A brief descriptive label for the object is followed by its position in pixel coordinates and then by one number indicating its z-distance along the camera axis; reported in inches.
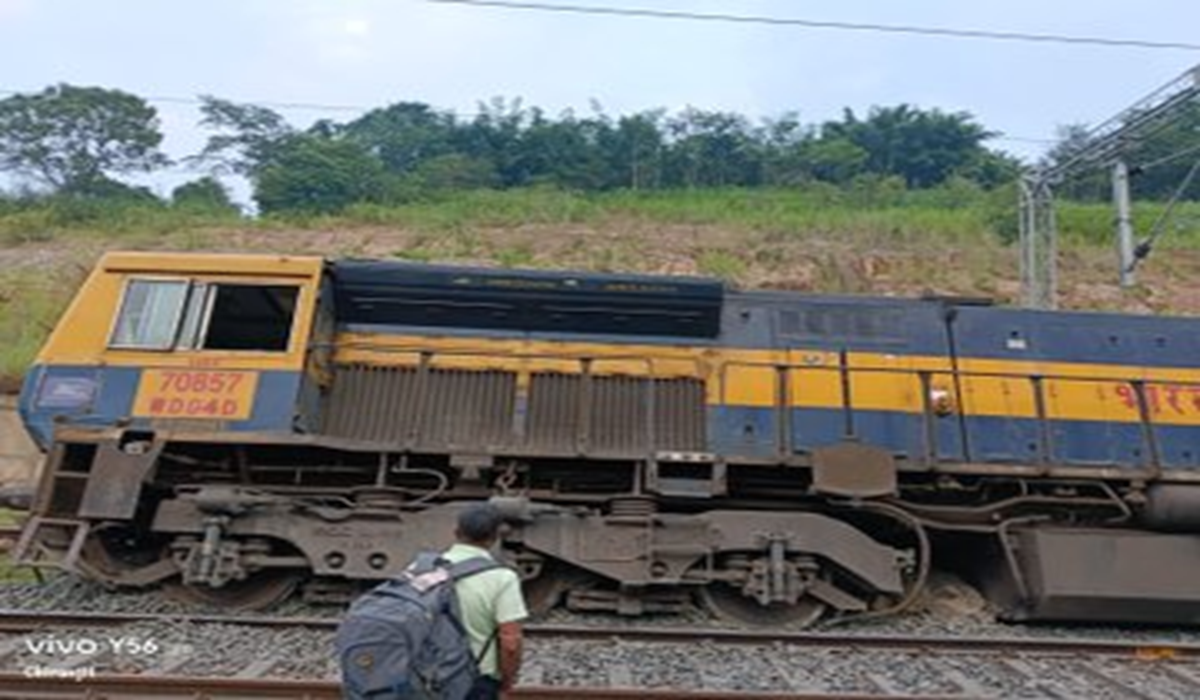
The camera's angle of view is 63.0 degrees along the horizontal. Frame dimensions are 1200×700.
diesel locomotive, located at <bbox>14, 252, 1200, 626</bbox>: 290.2
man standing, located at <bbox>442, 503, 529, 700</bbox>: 130.2
